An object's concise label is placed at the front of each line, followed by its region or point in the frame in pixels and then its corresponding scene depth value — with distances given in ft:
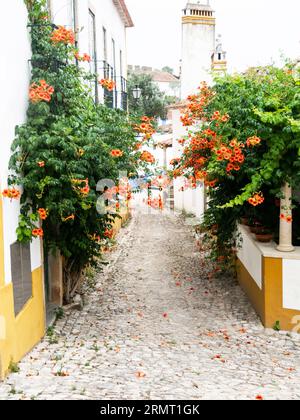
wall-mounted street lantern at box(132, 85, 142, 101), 58.54
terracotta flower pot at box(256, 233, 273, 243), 29.35
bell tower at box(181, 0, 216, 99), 74.90
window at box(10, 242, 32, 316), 21.97
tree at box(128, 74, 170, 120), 116.78
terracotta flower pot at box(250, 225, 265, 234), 29.81
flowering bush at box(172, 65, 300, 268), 25.32
